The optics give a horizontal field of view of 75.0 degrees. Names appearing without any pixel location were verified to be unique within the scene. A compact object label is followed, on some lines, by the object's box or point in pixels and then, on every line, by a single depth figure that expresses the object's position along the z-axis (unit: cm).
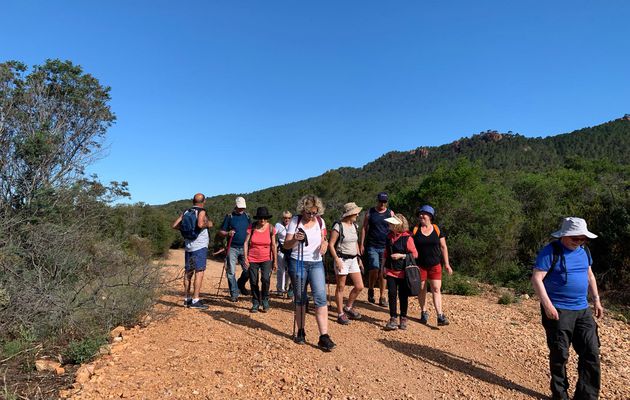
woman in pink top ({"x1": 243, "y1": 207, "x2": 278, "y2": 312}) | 612
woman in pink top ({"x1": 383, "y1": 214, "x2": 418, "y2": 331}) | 539
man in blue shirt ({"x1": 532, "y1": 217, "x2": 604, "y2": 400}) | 364
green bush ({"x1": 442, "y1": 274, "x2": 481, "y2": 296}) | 855
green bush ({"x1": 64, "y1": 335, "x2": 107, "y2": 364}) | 415
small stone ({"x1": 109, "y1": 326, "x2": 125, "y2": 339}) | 495
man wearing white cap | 659
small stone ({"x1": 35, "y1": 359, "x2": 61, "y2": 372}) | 404
